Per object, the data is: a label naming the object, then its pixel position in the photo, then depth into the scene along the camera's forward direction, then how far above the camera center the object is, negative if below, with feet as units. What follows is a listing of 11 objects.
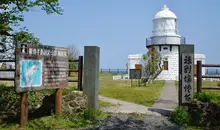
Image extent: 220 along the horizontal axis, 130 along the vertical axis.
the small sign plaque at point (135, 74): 66.28 -1.43
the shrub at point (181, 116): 22.00 -3.99
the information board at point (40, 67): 19.02 +0.07
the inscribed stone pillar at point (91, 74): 25.32 -0.57
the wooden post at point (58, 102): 22.94 -2.94
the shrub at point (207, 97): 22.26 -2.40
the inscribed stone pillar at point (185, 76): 24.03 -0.69
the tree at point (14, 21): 25.40 +4.50
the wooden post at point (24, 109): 19.88 -3.11
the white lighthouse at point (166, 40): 109.07 +11.85
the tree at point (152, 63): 91.66 +1.84
